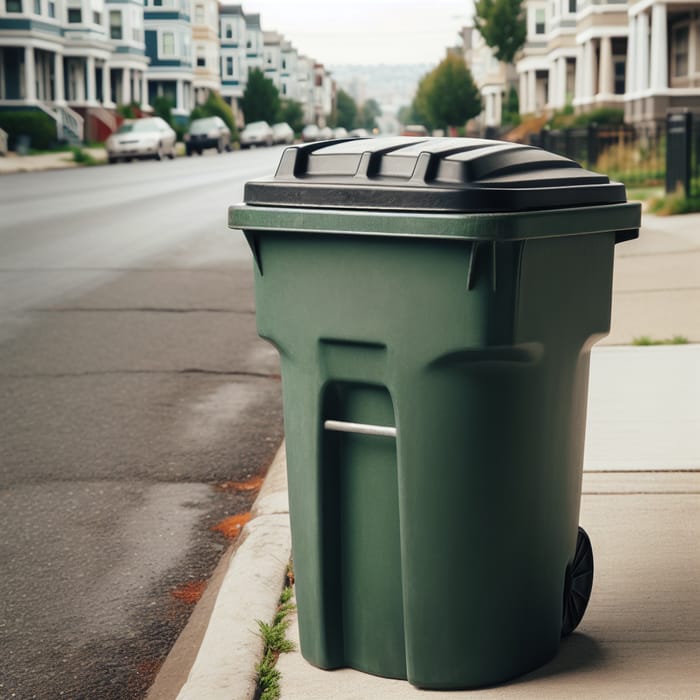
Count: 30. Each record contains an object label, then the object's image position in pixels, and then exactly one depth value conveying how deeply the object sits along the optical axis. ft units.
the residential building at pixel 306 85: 461.78
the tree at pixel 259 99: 257.75
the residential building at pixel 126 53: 202.18
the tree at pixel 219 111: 205.72
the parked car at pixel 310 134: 269.81
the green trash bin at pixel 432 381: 8.76
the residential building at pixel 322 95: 524.52
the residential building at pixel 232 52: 321.11
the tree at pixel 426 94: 236.43
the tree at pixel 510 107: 191.29
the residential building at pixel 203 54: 269.64
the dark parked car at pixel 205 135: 158.51
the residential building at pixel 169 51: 232.94
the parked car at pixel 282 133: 235.40
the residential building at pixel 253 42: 367.25
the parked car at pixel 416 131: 206.20
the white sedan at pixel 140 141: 125.70
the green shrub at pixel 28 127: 126.21
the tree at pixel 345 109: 594.24
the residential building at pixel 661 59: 101.30
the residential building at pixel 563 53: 165.48
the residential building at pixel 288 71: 428.97
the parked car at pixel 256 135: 204.33
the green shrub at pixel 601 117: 112.27
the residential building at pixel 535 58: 193.57
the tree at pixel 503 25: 185.57
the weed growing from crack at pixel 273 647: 9.82
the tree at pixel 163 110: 185.57
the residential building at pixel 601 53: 133.90
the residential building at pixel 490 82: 238.35
